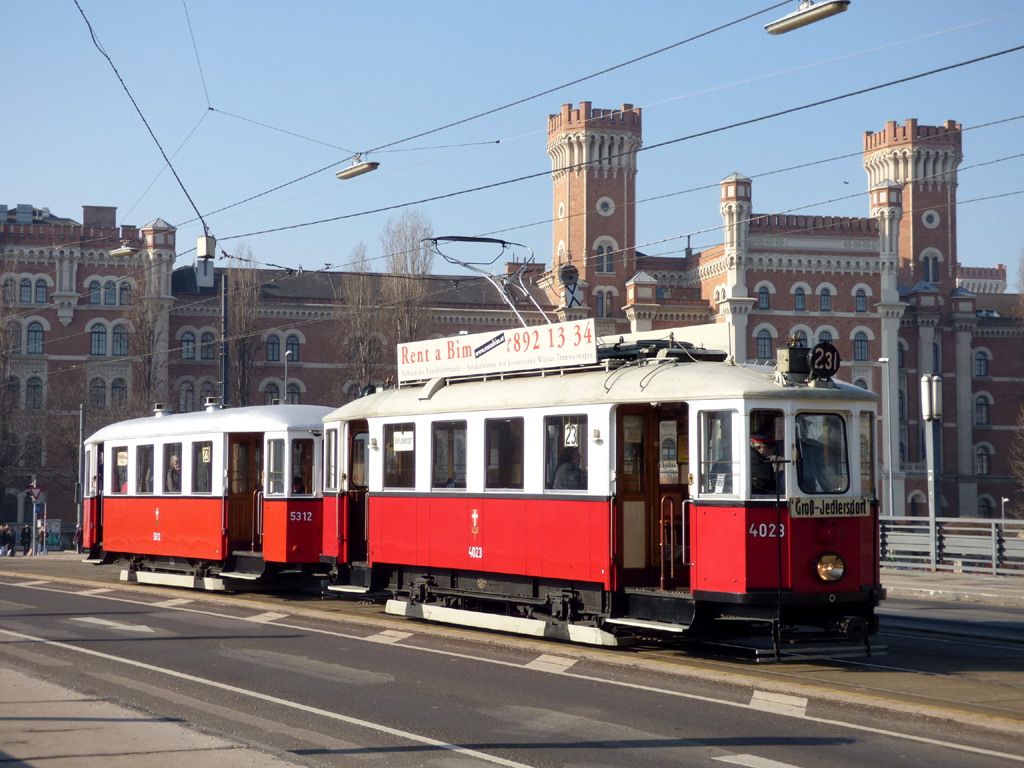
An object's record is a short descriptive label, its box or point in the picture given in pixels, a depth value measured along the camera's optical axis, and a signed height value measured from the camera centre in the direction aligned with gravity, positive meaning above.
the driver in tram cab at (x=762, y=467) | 11.59 -0.14
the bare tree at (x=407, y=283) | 62.44 +9.62
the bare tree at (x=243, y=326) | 64.06 +7.37
